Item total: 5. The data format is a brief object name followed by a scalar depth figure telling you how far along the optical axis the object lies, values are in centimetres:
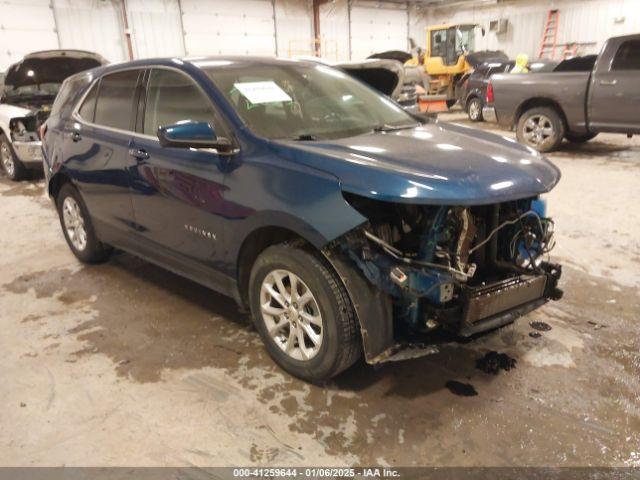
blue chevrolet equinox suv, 219
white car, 738
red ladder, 1989
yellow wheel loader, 1570
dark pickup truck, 730
